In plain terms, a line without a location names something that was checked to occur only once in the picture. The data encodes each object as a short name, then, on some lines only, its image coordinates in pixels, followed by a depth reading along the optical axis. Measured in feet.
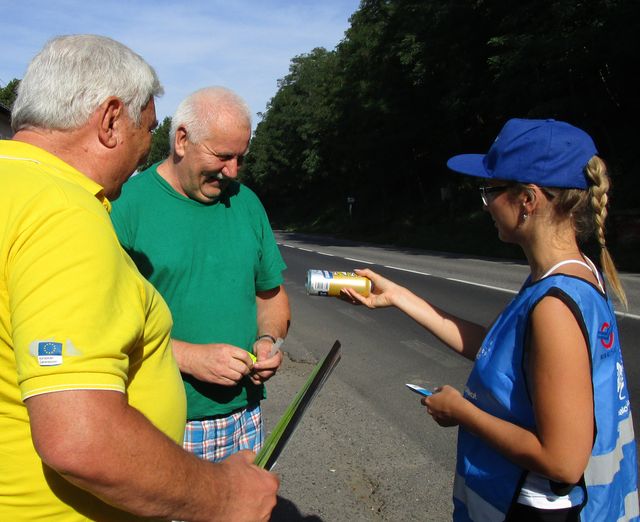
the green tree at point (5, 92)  101.27
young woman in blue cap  5.35
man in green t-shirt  8.23
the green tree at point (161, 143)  274.91
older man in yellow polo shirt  3.71
